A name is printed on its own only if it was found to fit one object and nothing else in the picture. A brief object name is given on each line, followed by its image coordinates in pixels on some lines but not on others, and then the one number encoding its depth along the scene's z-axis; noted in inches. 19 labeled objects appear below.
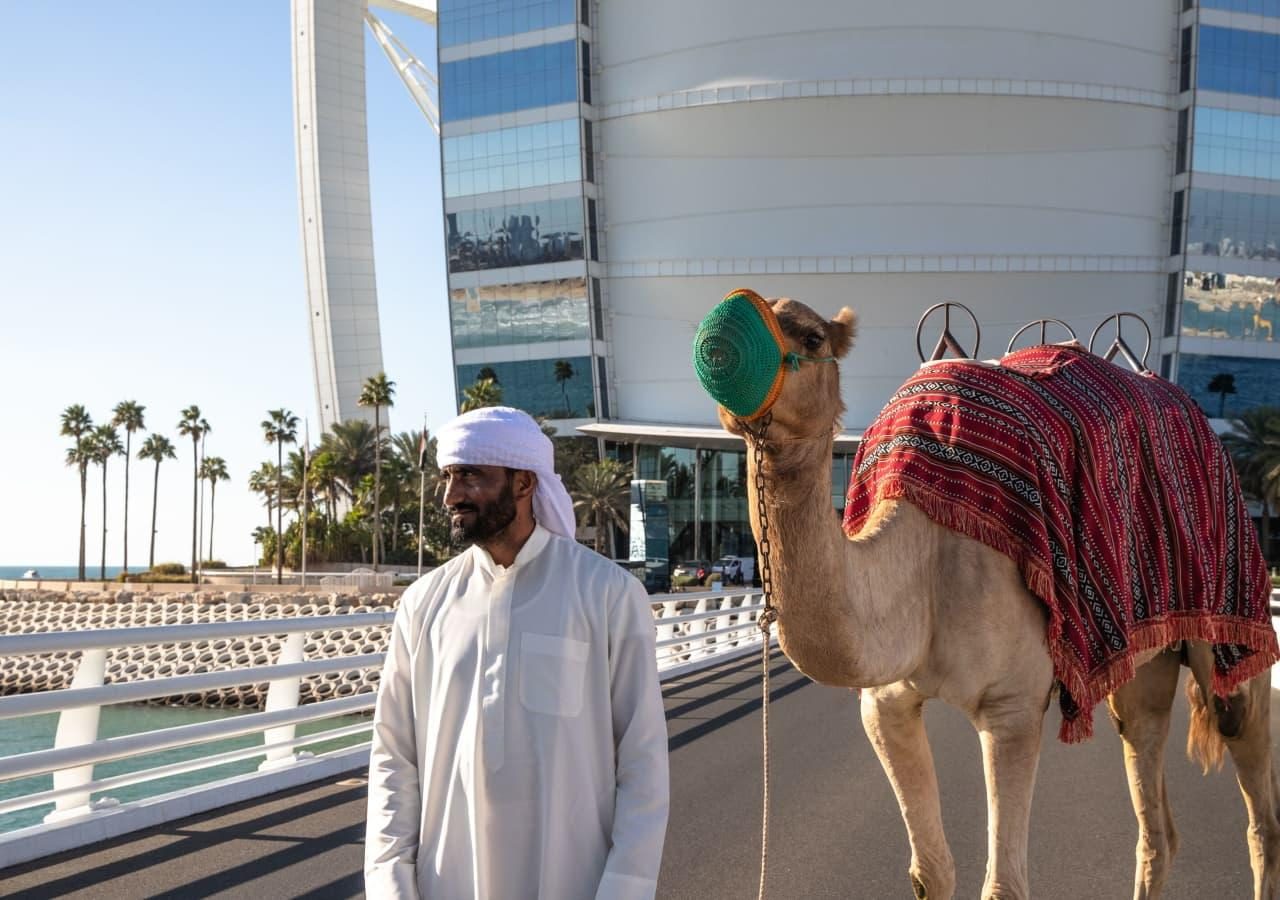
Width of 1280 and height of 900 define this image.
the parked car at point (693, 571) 2726.4
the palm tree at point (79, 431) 4010.8
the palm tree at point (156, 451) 4284.0
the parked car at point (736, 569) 2834.6
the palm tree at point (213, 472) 4648.1
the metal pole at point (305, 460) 2948.8
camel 171.3
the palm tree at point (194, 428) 3981.3
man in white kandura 143.1
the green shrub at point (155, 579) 2979.8
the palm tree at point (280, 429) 3757.4
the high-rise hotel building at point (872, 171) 2910.9
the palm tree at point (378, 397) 3225.9
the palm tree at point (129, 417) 4074.8
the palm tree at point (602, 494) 2955.2
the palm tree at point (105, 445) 4074.8
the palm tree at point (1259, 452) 2642.7
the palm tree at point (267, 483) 4089.6
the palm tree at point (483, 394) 2918.3
